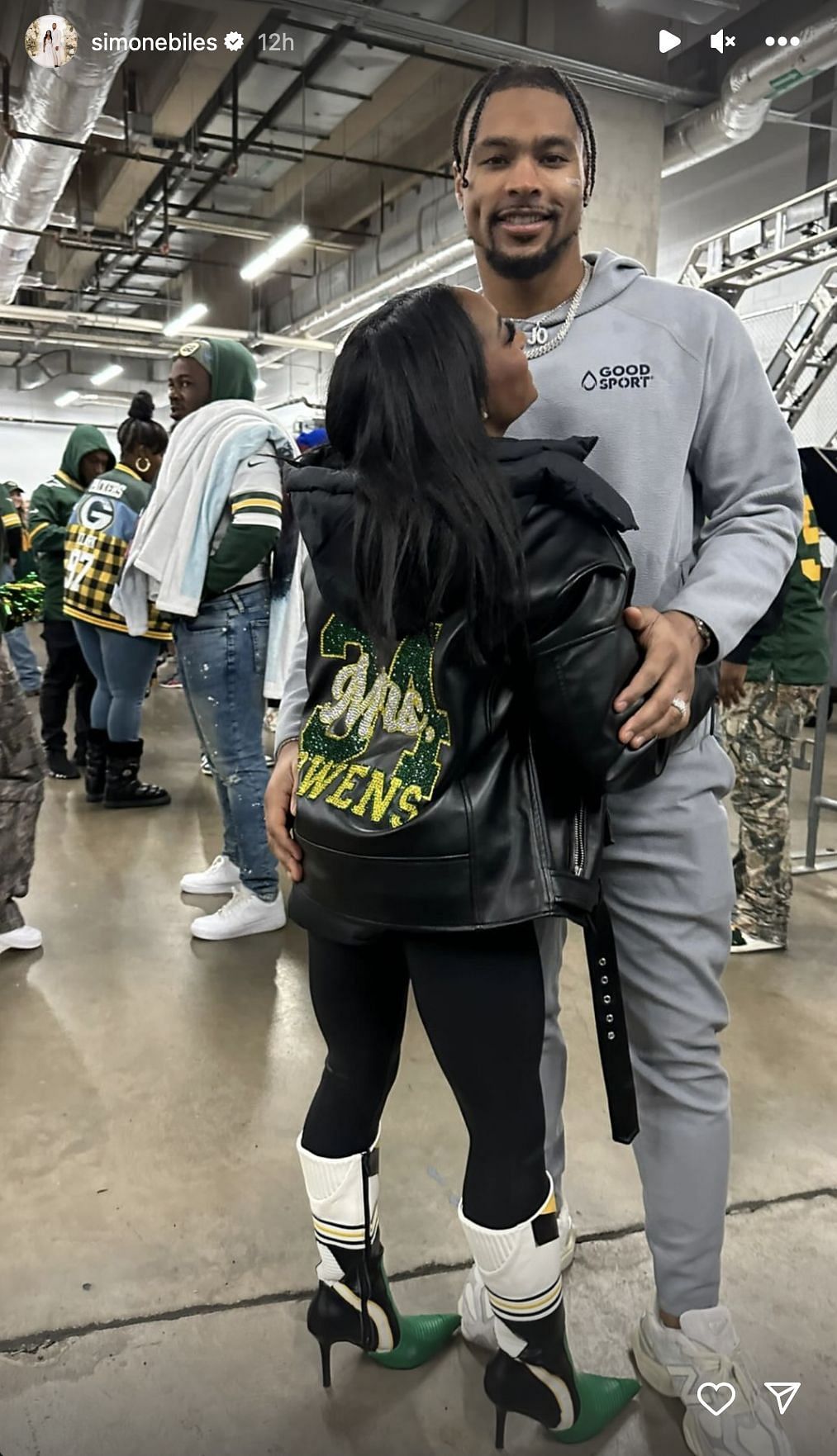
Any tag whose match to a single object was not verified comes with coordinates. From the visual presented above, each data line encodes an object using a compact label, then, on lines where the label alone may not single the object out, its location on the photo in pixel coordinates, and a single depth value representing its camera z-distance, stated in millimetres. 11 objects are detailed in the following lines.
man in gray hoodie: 977
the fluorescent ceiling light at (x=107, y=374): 14516
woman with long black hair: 776
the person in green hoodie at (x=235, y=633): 2318
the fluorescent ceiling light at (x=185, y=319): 11172
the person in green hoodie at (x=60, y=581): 4270
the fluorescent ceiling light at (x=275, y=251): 7055
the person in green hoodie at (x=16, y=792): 2311
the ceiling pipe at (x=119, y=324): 11195
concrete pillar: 4047
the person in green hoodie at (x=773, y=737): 2506
